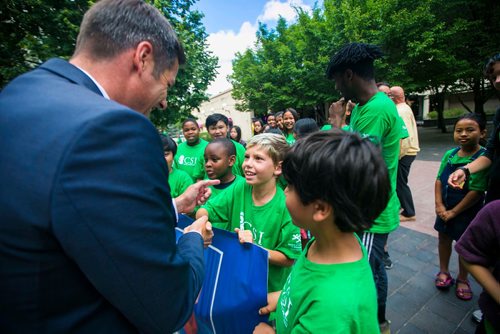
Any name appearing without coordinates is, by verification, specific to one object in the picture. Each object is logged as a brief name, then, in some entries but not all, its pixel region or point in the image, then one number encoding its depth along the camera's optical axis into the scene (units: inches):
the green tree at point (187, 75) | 321.1
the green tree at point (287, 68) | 653.1
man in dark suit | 27.6
